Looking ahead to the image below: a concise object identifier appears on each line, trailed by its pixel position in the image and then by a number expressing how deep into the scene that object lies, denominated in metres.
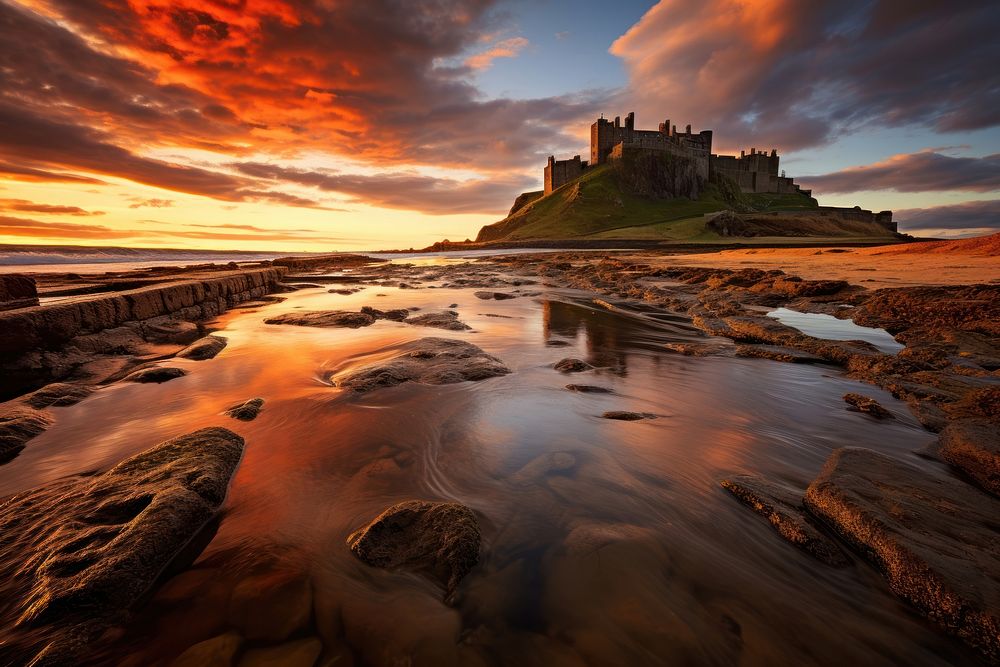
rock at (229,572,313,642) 1.79
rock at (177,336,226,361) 6.30
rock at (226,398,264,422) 4.10
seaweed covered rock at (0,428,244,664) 1.75
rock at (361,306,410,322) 9.64
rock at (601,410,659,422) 4.10
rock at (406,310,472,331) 8.64
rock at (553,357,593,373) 5.77
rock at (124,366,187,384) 5.17
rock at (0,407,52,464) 3.32
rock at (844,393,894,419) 4.02
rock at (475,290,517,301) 13.65
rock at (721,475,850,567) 2.25
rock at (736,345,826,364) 5.89
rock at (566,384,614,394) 4.89
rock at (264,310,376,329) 8.73
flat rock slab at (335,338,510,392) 5.06
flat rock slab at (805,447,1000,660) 1.78
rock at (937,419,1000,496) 2.76
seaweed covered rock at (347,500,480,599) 2.14
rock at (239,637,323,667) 1.64
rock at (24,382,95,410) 4.24
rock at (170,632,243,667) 1.61
